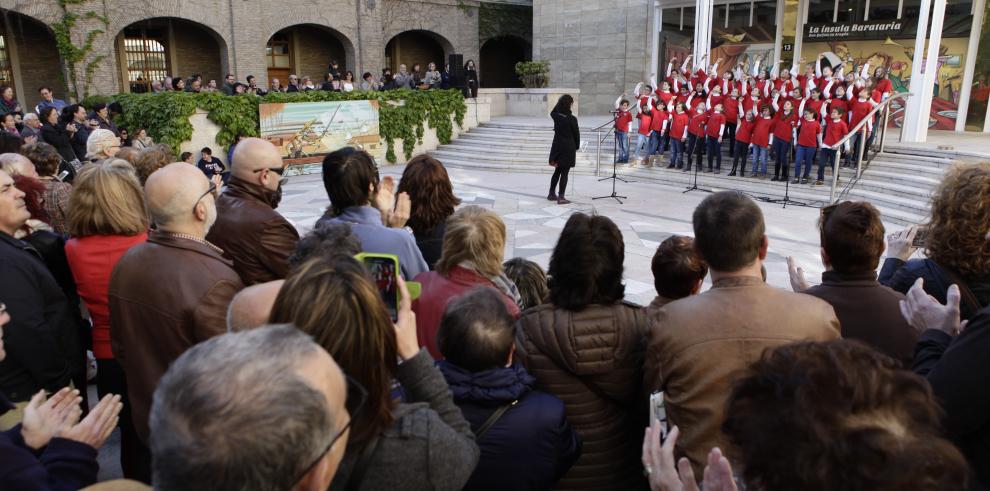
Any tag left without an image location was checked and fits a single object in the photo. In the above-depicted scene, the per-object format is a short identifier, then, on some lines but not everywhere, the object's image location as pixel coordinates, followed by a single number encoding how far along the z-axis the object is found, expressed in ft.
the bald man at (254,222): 10.03
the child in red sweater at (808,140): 35.24
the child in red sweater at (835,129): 34.50
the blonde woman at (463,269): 8.82
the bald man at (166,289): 7.63
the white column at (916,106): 38.42
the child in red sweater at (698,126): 40.57
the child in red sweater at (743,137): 38.73
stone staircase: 32.45
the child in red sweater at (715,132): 39.75
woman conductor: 32.78
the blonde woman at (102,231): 9.41
